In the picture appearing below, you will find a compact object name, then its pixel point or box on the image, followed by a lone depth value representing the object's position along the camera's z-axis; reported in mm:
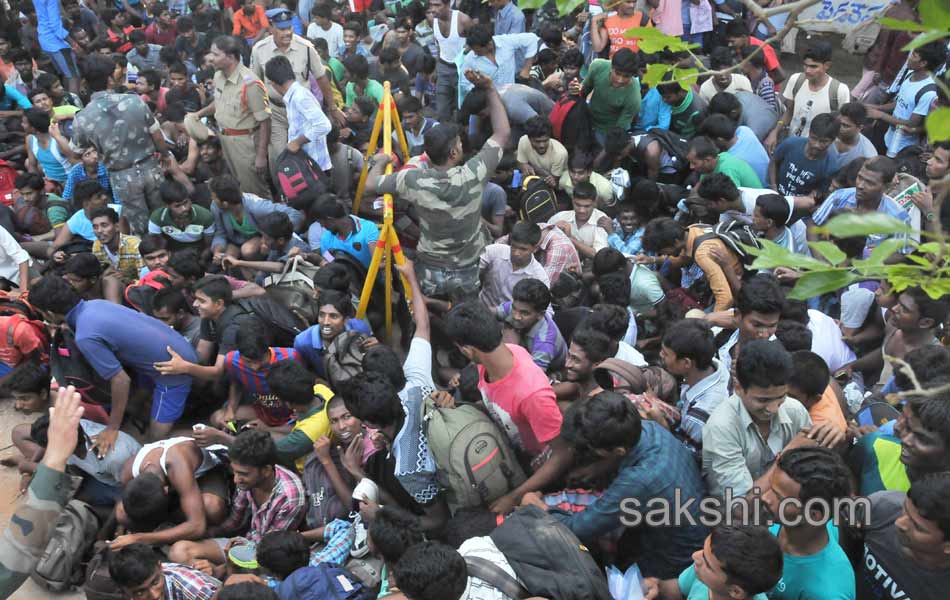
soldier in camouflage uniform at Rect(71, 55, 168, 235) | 6590
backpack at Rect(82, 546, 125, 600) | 3943
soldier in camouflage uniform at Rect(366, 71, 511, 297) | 5113
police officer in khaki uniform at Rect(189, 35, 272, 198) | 6793
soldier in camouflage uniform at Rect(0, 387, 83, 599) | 2699
